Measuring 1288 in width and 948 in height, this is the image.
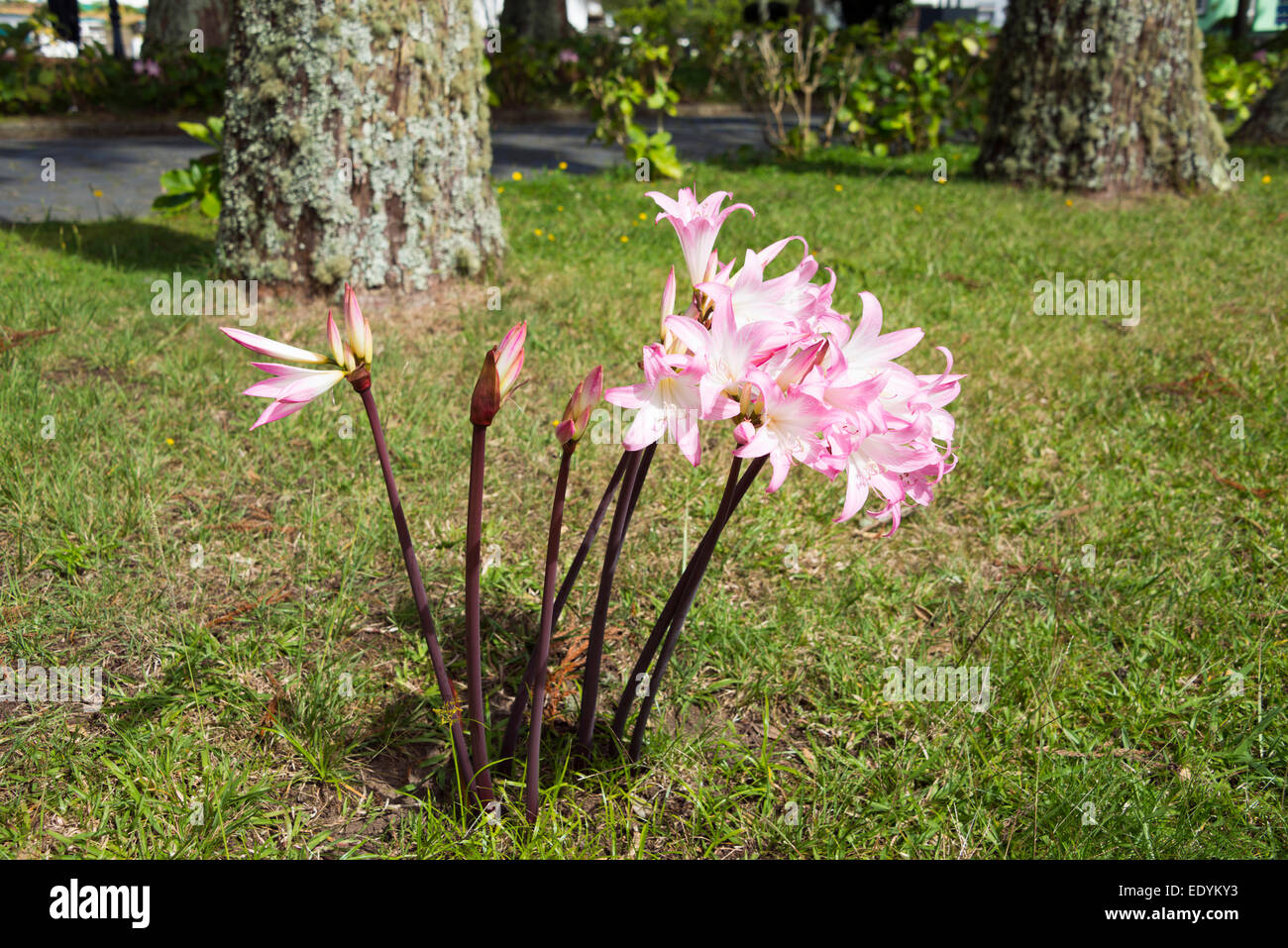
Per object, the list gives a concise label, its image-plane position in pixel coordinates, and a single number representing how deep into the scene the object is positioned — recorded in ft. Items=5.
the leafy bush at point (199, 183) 16.43
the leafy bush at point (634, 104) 25.00
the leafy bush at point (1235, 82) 32.07
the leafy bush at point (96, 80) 34.88
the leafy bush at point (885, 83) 29.78
